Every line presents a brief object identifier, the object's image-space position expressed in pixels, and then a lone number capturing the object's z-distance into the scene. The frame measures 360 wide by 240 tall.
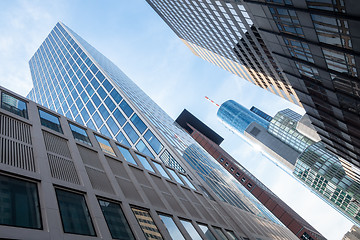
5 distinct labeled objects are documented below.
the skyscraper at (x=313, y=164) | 88.25
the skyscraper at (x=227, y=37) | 45.74
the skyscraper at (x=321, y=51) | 17.59
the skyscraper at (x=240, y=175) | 66.38
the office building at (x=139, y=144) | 20.03
